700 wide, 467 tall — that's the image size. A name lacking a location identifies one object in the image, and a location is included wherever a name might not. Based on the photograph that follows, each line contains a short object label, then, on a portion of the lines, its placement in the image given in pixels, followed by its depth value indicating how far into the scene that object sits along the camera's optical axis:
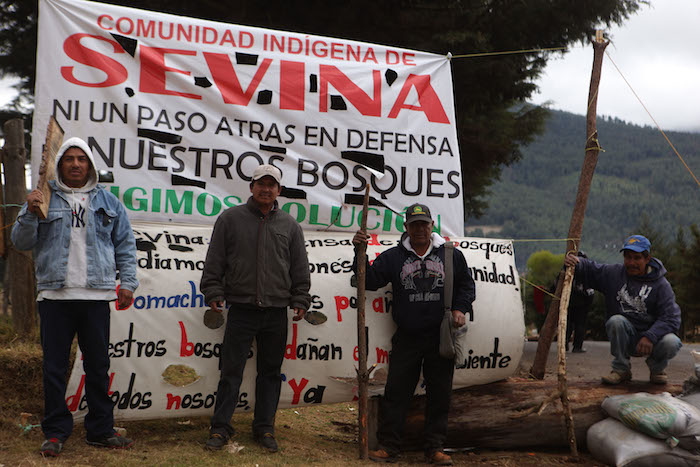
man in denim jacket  4.47
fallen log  5.66
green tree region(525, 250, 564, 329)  31.54
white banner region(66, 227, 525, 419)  5.23
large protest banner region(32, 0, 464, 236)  5.60
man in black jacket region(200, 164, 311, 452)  4.95
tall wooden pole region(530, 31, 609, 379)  6.18
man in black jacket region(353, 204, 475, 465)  5.28
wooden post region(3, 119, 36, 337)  6.07
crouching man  5.61
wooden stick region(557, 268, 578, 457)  5.42
